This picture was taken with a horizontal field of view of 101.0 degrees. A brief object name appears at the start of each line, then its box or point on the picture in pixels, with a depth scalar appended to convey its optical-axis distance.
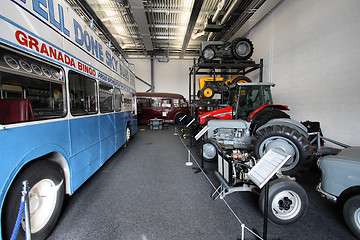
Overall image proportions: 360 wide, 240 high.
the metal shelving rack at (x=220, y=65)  7.21
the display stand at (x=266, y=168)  1.50
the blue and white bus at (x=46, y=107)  1.37
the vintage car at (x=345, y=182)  1.73
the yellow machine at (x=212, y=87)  7.13
